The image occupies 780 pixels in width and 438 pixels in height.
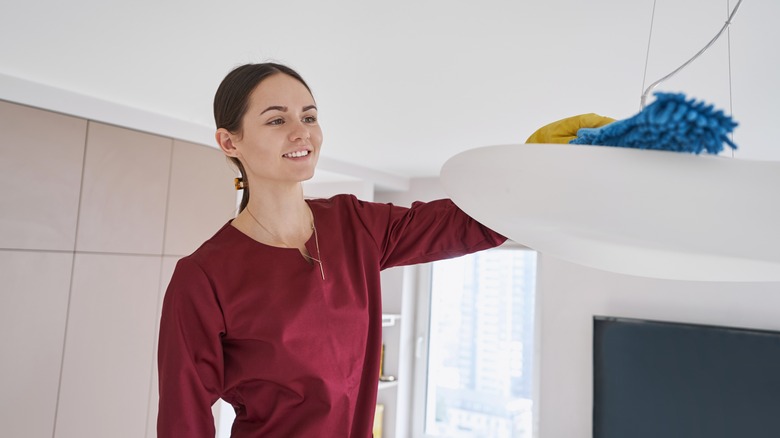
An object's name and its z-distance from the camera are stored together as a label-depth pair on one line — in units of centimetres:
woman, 93
